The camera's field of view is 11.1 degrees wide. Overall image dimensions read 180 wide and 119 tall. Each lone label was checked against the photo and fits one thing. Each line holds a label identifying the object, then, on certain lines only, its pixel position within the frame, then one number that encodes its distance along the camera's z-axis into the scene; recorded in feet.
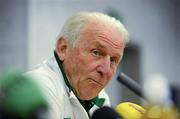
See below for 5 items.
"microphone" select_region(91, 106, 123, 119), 5.97
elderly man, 7.99
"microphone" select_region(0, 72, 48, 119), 4.08
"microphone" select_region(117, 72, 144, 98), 8.26
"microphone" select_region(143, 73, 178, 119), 5.06
